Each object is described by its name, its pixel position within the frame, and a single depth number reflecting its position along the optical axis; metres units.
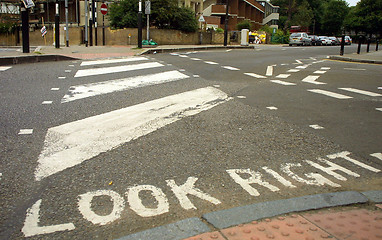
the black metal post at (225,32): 33.67
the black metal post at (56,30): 20.78
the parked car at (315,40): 52.81
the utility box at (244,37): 38.09
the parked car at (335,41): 60.29
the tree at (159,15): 33.02
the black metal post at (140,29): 21.77
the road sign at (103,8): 26.09
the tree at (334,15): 98.94
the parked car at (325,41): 56.98
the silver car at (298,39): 48.81
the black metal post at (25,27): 15.25
